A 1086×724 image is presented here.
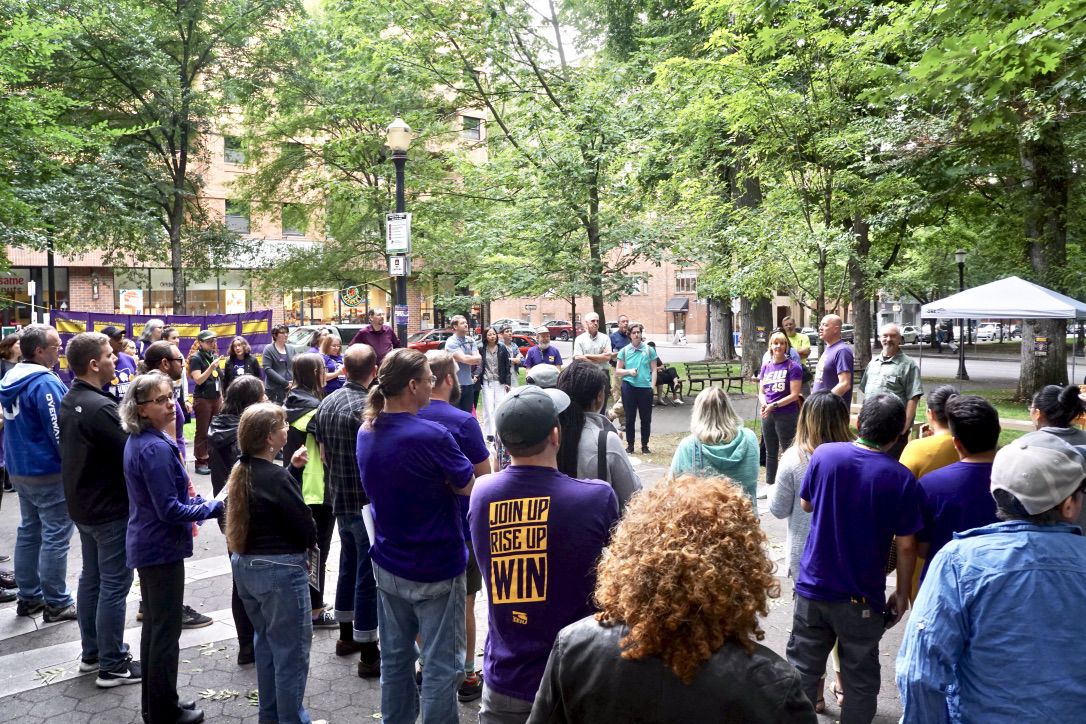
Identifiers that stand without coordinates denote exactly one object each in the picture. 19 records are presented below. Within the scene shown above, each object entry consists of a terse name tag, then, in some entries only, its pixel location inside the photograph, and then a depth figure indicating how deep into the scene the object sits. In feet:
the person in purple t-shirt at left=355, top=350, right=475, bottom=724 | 11.61
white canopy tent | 36.83
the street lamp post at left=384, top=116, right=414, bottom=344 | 38.37
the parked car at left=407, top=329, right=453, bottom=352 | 100.80
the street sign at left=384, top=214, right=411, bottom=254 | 39.86
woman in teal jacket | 15.79
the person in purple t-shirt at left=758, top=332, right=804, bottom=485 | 28.78
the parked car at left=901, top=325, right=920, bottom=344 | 161.64
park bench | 61.61
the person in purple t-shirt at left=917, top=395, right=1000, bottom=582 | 11.66
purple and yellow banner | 49.73
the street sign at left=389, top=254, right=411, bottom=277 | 40.32
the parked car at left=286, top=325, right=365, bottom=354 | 81.48
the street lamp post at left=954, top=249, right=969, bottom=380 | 86.31
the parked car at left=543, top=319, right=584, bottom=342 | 160.56
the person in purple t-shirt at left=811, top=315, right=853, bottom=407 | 28.14
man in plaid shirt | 15.08
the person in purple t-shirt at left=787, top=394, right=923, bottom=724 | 11.44
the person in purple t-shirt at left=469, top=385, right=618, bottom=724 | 8.55
